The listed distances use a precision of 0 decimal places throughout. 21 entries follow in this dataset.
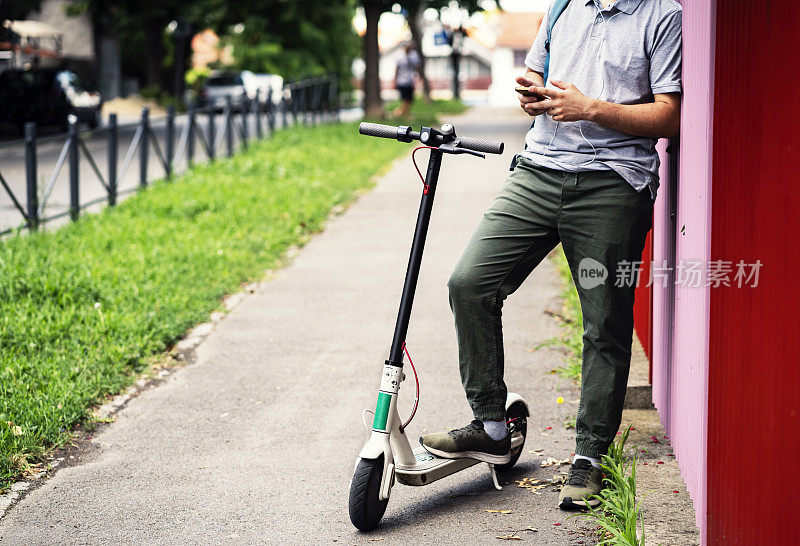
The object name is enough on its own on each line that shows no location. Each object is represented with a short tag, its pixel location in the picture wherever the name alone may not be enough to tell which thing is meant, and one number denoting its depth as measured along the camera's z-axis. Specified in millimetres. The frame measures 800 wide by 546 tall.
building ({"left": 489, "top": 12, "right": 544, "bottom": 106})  83375
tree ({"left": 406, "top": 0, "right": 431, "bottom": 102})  37281
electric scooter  3428
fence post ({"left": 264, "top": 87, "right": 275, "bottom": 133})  19047
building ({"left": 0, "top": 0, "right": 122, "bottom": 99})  37459
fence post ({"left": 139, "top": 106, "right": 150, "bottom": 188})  12234
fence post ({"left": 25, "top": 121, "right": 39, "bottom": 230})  9703
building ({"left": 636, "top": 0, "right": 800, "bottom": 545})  2527
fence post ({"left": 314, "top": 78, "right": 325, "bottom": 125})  23344
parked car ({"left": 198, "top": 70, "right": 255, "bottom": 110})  37844
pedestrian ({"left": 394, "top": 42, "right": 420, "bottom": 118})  24281
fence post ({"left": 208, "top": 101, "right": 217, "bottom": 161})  14877
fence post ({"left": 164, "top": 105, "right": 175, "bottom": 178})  13326
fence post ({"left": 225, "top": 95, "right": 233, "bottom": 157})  15642
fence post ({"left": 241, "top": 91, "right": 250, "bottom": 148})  16547
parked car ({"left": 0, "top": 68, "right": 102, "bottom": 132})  21922
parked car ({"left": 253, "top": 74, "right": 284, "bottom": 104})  39638
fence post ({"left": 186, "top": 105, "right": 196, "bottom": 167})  14211
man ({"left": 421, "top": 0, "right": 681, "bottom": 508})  3373
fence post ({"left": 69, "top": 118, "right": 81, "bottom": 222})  10406
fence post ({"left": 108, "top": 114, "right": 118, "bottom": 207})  11383
